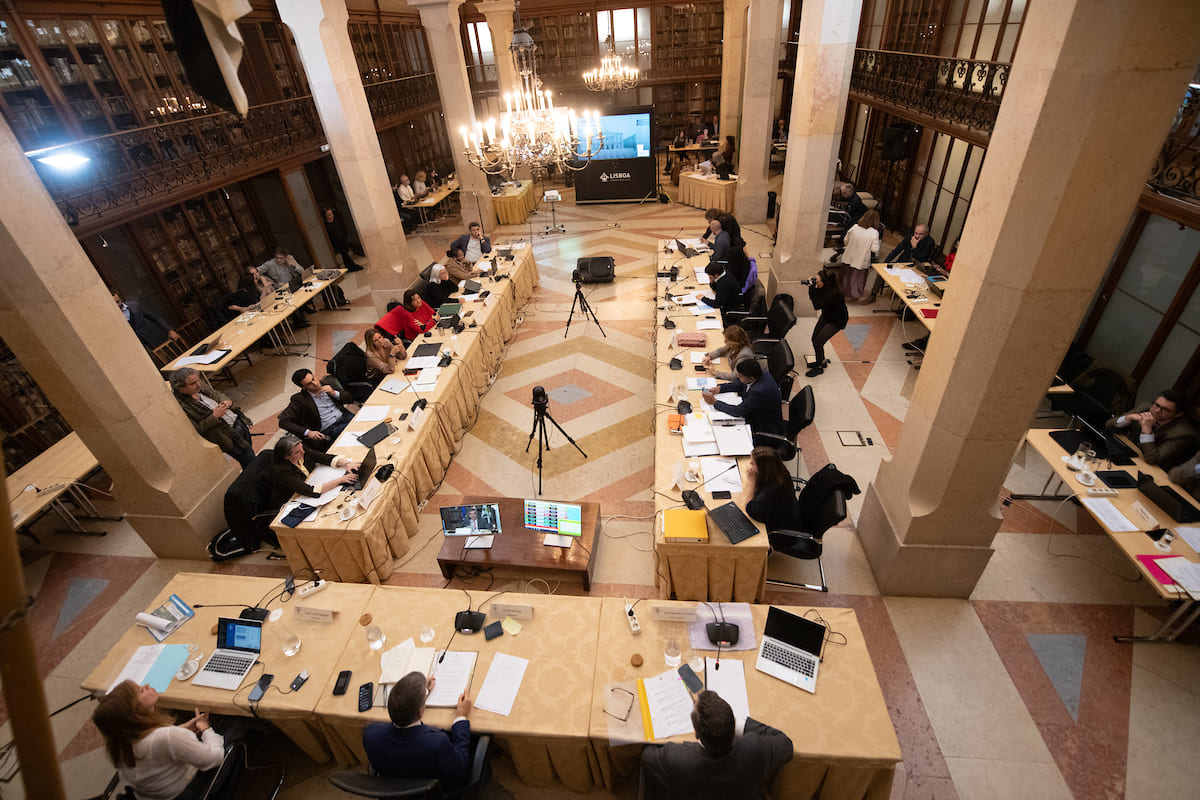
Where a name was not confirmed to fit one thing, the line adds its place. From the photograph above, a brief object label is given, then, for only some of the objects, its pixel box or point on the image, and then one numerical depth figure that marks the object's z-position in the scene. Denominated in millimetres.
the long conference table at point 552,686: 3547
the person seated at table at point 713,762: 3049
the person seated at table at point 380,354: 7254
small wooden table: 5125
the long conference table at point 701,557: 4727
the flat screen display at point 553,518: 5285
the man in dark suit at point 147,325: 8305
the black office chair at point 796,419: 5707
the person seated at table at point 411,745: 3332
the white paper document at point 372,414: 6355
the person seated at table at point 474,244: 10984
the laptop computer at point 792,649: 3744
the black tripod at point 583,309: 9544
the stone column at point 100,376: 4531
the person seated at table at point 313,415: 6293
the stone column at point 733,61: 15289
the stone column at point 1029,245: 3023
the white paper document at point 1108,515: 4613
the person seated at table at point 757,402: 5707
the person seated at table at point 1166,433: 4988
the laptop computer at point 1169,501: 4586
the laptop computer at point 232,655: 4035
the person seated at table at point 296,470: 5281
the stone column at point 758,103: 12015
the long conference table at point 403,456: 5207
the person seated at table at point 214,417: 6180
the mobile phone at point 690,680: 3715
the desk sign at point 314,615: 4312
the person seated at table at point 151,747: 3291
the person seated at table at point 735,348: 6406
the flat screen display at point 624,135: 16250
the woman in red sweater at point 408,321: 8277
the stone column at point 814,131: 7941
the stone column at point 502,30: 15578
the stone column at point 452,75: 12086
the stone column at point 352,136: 8500
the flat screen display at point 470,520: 5270
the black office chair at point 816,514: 4707
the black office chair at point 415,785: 3242
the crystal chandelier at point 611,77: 16188
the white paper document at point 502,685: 3744
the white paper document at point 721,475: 5102
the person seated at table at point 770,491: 4602
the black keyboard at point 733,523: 4675
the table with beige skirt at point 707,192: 14797
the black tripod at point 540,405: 5872
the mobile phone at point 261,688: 3886
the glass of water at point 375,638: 4125
